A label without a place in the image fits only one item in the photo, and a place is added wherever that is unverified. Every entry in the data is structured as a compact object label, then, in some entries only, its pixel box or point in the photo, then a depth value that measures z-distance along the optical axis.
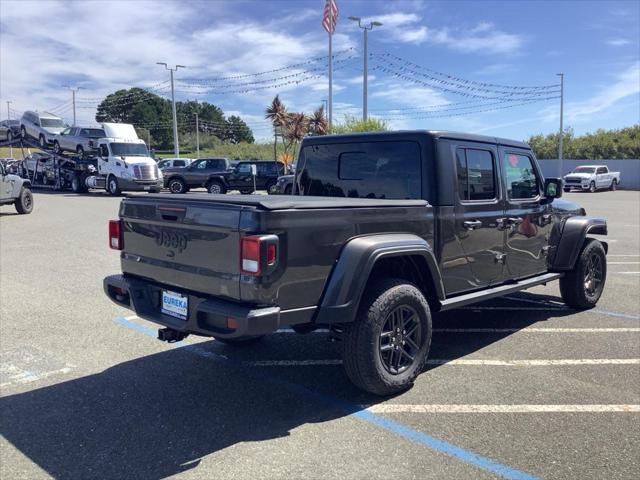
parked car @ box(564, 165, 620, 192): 36.94
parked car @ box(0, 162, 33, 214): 16.13
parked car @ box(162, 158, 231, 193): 28.38
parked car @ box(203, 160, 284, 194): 27.41
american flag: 29.72
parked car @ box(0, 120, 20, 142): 30.12
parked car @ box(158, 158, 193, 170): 35.91
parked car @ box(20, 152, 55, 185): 30.19
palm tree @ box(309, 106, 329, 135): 41.15
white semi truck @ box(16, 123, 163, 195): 25.77
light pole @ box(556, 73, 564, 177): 48.62
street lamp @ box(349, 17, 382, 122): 32.12
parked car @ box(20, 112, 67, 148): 28.62
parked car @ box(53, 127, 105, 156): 27.00
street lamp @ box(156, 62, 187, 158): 42.97
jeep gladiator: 3.34
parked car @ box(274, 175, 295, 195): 22.33
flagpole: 31.91
